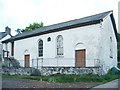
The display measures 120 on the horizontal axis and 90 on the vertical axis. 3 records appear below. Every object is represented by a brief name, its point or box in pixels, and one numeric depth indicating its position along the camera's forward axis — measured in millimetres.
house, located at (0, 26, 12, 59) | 22607
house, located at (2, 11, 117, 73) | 10050
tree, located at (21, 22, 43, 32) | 21723
